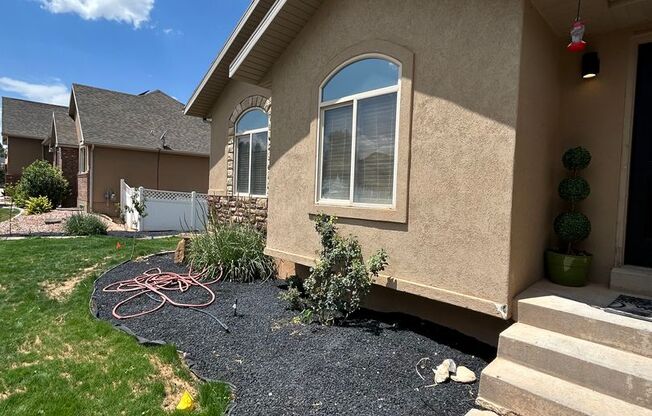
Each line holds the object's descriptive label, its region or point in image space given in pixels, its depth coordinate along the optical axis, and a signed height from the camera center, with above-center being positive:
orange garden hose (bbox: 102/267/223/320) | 5.97 -1.73
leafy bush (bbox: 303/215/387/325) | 4.71 -1.01
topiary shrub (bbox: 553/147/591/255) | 4.30 +0.16
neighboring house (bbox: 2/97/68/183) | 26.81 +3.93
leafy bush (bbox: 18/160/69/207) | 18.77 +0.30
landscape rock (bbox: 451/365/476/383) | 3.62 -1.71
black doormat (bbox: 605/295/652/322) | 3.38 -0.94
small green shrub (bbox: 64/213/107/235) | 13.18 -1.30
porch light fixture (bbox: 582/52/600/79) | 4.41 +1.77
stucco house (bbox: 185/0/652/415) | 3.26 +0.51
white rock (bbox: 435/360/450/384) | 3.60 -1.69
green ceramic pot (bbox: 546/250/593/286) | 4.23 -0.70
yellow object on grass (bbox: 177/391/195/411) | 3.41 -1.97
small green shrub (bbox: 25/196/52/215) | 17.56 -0.81
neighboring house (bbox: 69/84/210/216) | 17.89 +2.31
